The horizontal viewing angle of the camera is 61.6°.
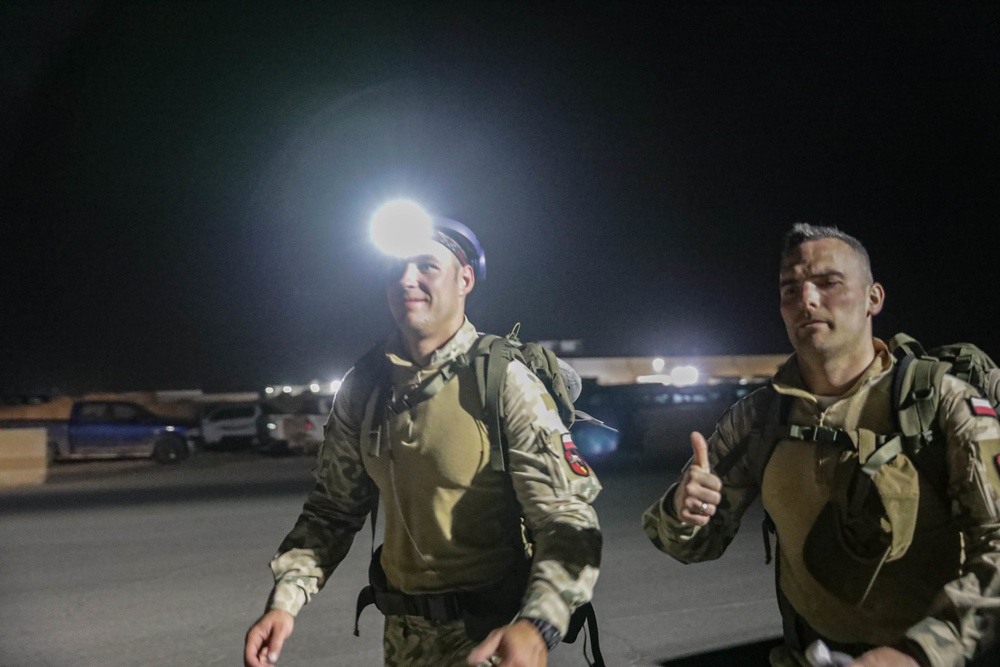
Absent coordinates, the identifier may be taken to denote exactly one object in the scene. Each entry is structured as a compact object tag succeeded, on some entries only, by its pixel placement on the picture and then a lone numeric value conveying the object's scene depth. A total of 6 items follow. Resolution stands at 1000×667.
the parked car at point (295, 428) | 20.17
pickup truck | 18.80
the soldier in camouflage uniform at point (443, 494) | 2.24
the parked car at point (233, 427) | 21.22
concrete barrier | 16.16
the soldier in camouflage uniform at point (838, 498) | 1.86
